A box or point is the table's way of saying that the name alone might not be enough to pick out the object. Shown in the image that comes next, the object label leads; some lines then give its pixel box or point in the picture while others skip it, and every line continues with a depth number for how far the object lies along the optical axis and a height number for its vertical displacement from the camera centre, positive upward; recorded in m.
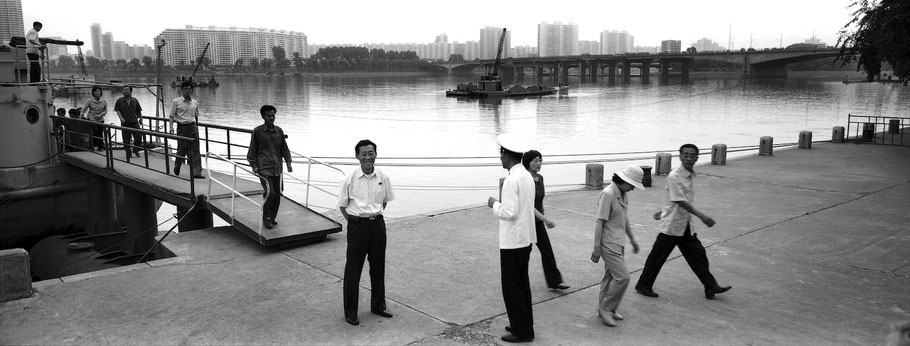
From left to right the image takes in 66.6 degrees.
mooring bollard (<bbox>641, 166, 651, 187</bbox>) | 14.39 -2.08
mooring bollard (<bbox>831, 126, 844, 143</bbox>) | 24.05 -2.00
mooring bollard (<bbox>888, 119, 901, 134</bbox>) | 26.70 -1.92
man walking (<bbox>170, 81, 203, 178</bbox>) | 11.85 -0.56
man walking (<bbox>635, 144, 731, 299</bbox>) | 7.04 -1.59
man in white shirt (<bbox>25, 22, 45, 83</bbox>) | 14.96 +0.67
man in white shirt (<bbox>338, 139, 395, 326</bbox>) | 6.31 -1.21
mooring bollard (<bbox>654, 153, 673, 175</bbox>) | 16.52 -2.02
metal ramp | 8.89 -1.92
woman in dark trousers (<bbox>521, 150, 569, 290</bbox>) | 7.48 -1.82
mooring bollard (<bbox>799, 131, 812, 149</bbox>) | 21.94 -1.99
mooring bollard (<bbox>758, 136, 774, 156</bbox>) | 20.20 -2.00
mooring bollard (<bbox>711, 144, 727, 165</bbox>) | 18.17 -2.01
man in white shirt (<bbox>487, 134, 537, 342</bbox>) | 5.57 -1.19
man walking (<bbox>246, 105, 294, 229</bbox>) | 8.70 -0.91
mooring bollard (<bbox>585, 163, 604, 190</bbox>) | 14.57 -2.06
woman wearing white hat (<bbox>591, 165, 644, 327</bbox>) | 6.34 -1.46
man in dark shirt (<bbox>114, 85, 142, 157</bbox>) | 14.52 -0.60
